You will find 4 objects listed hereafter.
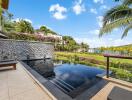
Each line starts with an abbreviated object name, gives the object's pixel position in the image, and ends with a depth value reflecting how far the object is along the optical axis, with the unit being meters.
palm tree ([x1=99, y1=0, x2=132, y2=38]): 3.17
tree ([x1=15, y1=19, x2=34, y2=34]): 25.37
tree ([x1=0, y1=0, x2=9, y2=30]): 10.66
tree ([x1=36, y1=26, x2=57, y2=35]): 44.60
